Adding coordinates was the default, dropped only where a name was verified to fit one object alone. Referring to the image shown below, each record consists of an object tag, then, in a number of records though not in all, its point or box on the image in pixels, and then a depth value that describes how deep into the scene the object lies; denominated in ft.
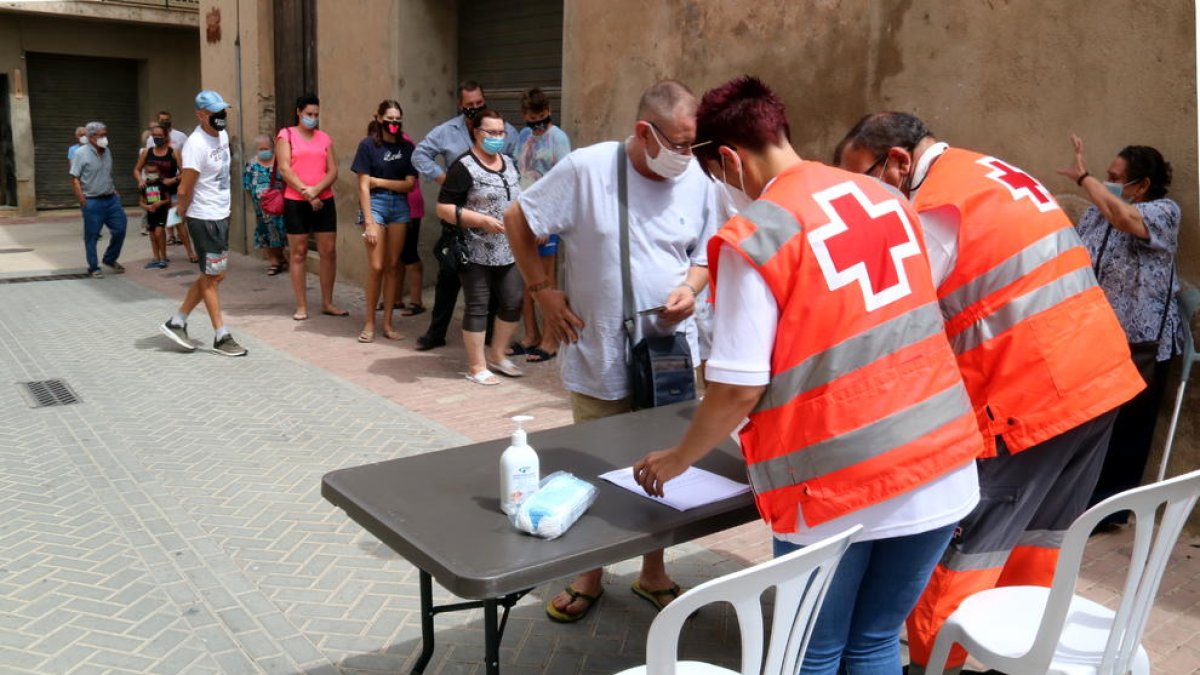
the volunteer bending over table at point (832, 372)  7.07
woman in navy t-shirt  28.48
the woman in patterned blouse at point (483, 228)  23.56
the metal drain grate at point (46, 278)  39.63
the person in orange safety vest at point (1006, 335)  9.29
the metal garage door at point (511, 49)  31.45
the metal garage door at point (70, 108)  71.61
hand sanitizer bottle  8.30
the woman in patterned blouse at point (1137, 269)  15.14
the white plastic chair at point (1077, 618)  7.61
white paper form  8.61
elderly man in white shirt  11.93
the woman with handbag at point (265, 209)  41.43
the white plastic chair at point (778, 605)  5.90
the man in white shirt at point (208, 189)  25.88
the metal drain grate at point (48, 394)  22.58
